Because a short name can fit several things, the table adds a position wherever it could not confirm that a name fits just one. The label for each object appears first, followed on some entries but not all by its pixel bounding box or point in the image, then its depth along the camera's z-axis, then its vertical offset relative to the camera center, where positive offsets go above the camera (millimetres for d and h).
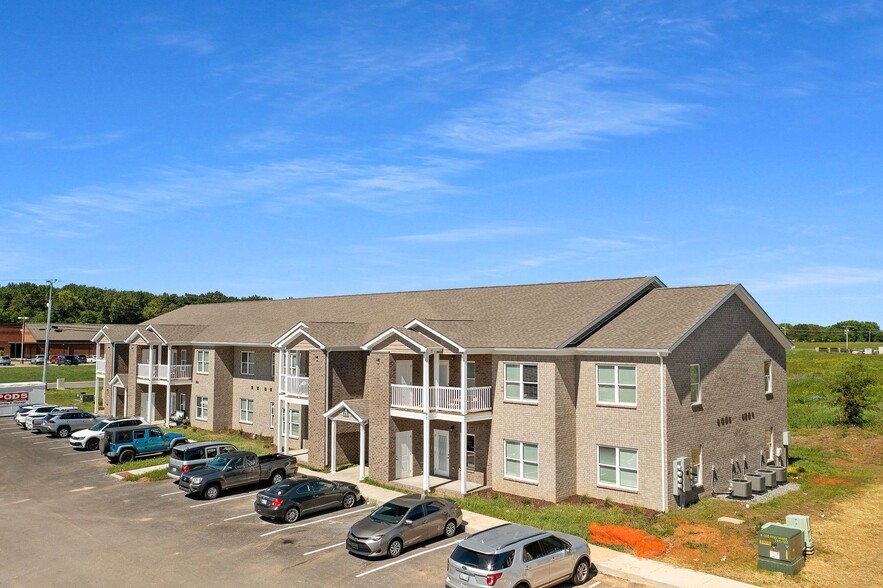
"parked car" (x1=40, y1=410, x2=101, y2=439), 41719 -5819
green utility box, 17375 -5757
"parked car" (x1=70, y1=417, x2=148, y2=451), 37062 -5793
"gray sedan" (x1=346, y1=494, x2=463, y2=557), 18797 -5773
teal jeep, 33281 -5749
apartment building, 24766 -2203
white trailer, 50844 -4897
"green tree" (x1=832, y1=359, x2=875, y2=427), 44938 -3823
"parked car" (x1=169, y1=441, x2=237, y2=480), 28328 -5460
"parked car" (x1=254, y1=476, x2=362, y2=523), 22406 -5845
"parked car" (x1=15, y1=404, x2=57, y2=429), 44656 -5451
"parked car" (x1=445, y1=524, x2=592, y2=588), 15086 -5437
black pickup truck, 25922 -5754
